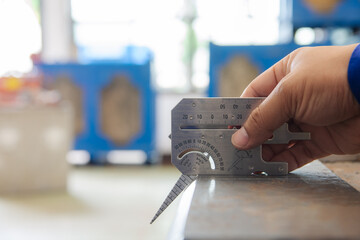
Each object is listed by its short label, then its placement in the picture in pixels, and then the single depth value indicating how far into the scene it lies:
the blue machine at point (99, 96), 4.49
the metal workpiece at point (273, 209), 0.54
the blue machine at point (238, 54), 3.99
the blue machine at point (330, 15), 4.23
